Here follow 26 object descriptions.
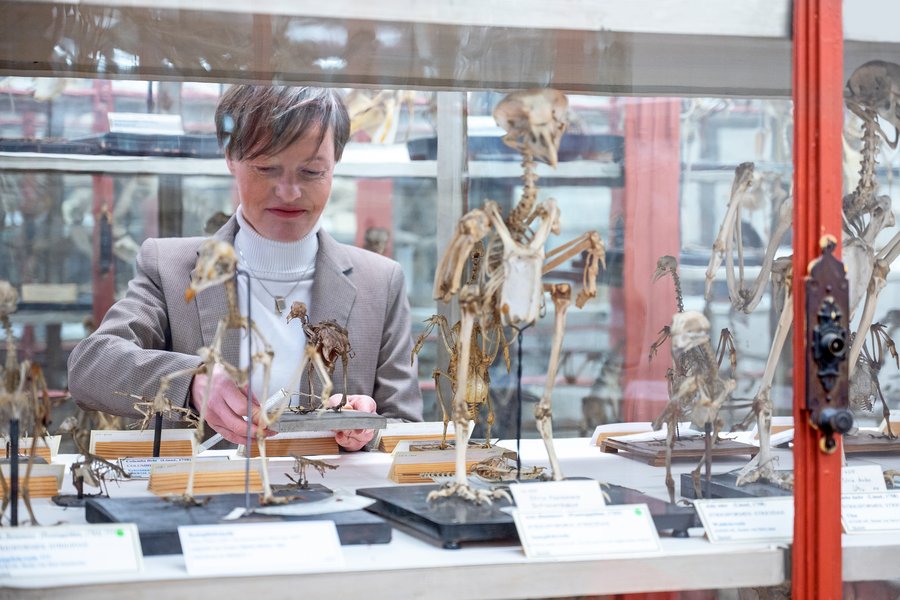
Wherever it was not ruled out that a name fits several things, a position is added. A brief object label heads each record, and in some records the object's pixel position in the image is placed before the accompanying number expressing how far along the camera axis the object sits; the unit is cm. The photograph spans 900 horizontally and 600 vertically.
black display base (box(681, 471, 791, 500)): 143
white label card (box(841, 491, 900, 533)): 141
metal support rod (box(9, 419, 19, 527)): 123
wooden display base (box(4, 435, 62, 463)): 144
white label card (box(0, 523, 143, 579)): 110
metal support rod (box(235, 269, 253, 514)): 130
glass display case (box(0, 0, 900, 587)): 146
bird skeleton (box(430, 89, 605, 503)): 134
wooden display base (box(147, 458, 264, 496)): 142
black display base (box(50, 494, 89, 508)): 141
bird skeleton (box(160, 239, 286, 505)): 124
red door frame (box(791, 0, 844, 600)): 135
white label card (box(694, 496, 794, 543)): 133
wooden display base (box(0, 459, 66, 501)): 140
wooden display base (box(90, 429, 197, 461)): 179
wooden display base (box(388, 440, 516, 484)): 162
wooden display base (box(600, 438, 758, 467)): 154
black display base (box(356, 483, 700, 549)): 124
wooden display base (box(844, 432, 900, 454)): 172
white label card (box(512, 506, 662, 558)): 123
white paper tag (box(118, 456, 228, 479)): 165
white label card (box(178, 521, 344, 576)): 114
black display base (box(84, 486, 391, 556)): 119
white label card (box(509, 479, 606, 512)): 127
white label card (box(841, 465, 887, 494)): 147
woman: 181
